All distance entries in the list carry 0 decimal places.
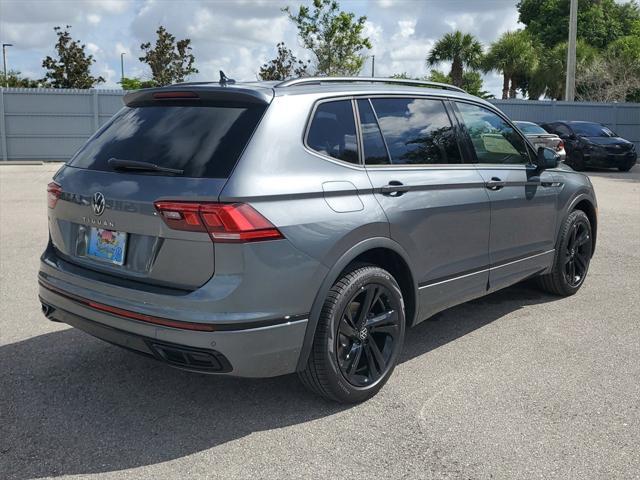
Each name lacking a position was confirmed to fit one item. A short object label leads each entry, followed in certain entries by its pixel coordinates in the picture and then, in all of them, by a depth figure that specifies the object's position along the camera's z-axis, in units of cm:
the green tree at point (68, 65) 3744
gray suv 318
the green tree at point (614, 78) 3369
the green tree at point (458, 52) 4084
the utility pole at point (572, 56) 2778
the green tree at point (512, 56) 4106
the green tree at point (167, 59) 3772
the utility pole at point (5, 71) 4826
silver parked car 1616
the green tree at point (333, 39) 2902
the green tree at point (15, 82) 4506
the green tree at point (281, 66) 3650
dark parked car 2047
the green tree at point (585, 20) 4606
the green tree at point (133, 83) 3681
